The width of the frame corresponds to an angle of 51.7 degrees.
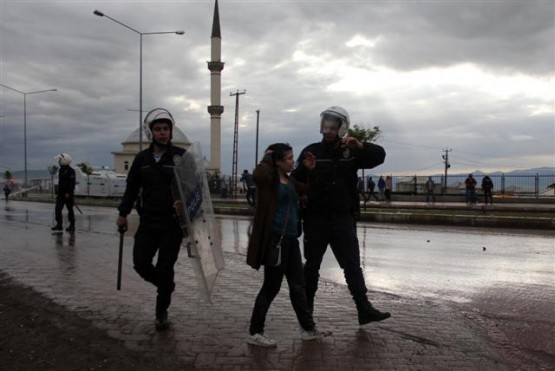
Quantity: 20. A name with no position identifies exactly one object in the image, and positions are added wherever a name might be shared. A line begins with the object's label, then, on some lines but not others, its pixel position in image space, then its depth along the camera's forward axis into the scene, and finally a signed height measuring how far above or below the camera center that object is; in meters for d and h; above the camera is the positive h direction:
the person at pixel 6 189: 44.03 -0.40
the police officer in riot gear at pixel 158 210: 4.87 -0.20
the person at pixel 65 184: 12.67 +0.02
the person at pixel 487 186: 29.43 +0.25
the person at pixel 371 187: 35.10 +0.14
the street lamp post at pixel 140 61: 31.68 +7.63
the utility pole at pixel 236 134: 56.73 +5.66
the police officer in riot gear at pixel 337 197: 4.86 -0.07
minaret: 78.88 +14.82
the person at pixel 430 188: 32.78 +0.12
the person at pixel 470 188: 29.66 +0.14
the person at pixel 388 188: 33.62 +0.09
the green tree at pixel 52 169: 41.98 +1.15
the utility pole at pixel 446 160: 72.02 +3.93
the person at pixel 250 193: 26.07 -0.25
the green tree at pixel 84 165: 90.22 +3.47
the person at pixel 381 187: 35.72 +0.15
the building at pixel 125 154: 100.65 +5.57
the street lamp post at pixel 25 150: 50.56 +2.99
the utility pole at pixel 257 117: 55.66 +6.92
